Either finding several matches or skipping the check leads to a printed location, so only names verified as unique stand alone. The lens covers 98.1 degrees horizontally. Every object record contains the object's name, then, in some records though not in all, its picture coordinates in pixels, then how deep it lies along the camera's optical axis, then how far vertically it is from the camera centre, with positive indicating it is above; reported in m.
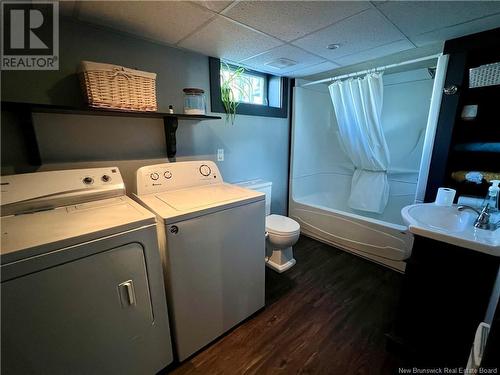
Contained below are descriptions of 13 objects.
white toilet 1.96 -0.88
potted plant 2.01 +0.46
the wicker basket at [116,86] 1.20 +0.29
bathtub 2.02 -0.88
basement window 1.93 +0.49
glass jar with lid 1.64 +0.27
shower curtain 2.20 +0.02
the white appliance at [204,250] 1.16 -0.64
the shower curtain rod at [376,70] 1.63 +0.60
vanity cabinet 1.03 -0.83
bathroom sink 0.96 -0.46
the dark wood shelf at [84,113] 1.10 +0.15
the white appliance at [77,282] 0.78 -0.57
